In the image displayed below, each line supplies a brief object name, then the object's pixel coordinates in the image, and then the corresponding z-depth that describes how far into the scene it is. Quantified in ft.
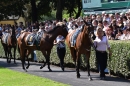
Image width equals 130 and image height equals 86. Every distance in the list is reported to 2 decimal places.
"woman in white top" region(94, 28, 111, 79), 41.75
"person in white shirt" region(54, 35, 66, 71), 52.90
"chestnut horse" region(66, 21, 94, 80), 41.98
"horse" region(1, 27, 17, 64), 67.41
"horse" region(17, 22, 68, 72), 51.49
